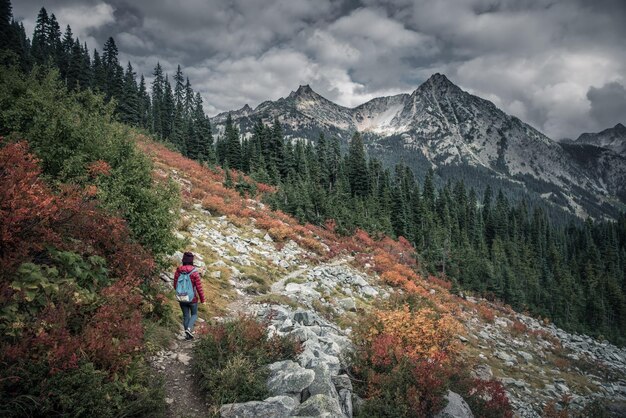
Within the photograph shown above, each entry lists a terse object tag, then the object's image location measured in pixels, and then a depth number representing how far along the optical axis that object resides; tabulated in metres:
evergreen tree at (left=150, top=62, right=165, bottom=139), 73.78
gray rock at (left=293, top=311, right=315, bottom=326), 11.77
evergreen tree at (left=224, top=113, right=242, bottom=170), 62.25
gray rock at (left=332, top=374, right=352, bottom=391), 7.88
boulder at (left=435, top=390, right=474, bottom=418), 8.08
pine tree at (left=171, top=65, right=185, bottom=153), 62.65
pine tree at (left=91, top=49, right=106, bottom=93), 62.13
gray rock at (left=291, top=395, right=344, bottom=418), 6.13
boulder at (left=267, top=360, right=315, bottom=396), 6.94
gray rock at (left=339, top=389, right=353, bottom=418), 7.27
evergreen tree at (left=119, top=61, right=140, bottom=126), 58.66
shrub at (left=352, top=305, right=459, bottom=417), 7.61
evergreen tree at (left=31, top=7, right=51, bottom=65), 78.69
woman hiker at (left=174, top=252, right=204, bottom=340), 8.81
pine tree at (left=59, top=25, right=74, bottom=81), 61.95
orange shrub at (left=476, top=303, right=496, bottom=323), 32.16
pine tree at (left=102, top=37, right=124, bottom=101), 63.00
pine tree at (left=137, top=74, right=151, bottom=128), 72.65
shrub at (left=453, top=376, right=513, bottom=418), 9.61
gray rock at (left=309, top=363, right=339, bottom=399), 7.00
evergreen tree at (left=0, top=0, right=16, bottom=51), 48.19
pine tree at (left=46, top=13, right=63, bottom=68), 75.69
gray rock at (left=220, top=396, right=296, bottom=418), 6.12
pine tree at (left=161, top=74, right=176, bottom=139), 75.56
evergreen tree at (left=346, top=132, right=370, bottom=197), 67.69
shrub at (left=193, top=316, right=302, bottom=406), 6.62
